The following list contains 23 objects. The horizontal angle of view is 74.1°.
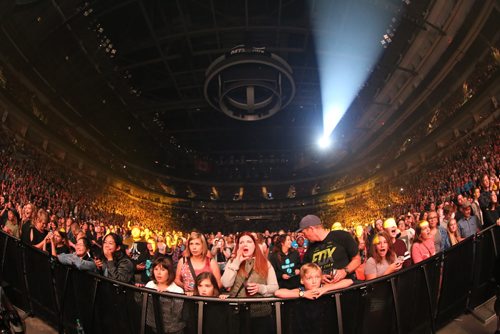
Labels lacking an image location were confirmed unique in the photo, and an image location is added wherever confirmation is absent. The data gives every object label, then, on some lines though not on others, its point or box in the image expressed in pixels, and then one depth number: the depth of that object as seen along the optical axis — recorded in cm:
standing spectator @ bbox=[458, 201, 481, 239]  556
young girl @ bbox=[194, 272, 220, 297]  364
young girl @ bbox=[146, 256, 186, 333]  339
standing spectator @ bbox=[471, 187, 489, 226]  642
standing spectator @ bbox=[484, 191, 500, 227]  501
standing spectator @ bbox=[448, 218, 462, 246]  540
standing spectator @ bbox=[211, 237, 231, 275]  868
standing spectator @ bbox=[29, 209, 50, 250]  555
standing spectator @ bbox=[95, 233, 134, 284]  410
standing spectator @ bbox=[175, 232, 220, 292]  389
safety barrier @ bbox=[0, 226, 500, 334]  330
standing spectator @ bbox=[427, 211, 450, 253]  526
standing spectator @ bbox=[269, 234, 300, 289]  434
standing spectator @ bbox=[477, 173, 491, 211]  609
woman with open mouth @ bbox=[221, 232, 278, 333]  355
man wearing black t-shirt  387
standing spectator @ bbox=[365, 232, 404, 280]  412
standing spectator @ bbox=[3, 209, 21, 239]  654
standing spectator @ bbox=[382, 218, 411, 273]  452
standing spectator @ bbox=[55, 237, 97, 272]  418
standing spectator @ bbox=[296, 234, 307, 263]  823
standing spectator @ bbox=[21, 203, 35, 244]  566
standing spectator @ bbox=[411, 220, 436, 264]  451
